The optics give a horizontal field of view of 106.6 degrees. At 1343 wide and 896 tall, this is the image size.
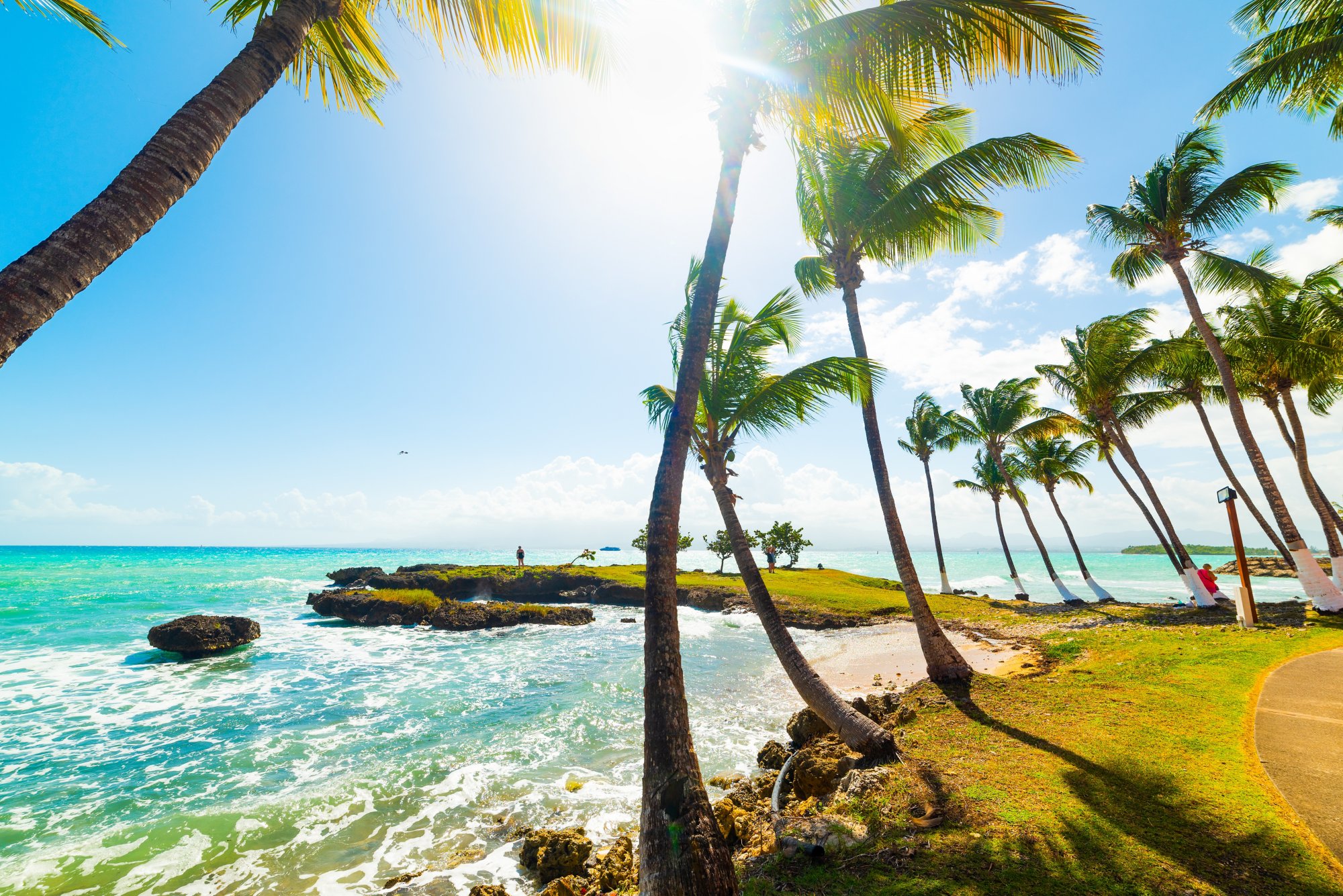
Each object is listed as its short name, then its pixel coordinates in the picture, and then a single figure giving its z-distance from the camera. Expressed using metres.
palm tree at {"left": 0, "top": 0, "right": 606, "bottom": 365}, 2.89
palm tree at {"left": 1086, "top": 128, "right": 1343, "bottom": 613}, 14.49
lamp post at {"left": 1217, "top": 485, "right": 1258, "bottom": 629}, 12.73
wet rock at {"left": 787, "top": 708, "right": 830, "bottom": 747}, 8.88
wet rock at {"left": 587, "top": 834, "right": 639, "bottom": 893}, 5.67
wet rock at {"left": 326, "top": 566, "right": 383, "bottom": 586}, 43.06
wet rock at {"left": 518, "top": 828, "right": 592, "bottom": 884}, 6.11
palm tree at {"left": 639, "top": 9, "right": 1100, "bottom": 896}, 4.55
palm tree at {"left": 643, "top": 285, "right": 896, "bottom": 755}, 7.85
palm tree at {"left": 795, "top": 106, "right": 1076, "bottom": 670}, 9.27
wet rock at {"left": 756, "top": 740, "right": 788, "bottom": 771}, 8.77
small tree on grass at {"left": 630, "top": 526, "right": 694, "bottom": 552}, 48.12
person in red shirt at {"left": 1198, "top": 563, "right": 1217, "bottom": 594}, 19.53
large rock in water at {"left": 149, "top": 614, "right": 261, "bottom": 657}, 18.67
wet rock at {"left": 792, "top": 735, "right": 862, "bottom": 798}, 6.57
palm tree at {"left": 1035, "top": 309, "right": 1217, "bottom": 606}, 20.19
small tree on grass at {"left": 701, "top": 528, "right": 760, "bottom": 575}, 48.12
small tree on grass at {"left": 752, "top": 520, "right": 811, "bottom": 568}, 47.19
